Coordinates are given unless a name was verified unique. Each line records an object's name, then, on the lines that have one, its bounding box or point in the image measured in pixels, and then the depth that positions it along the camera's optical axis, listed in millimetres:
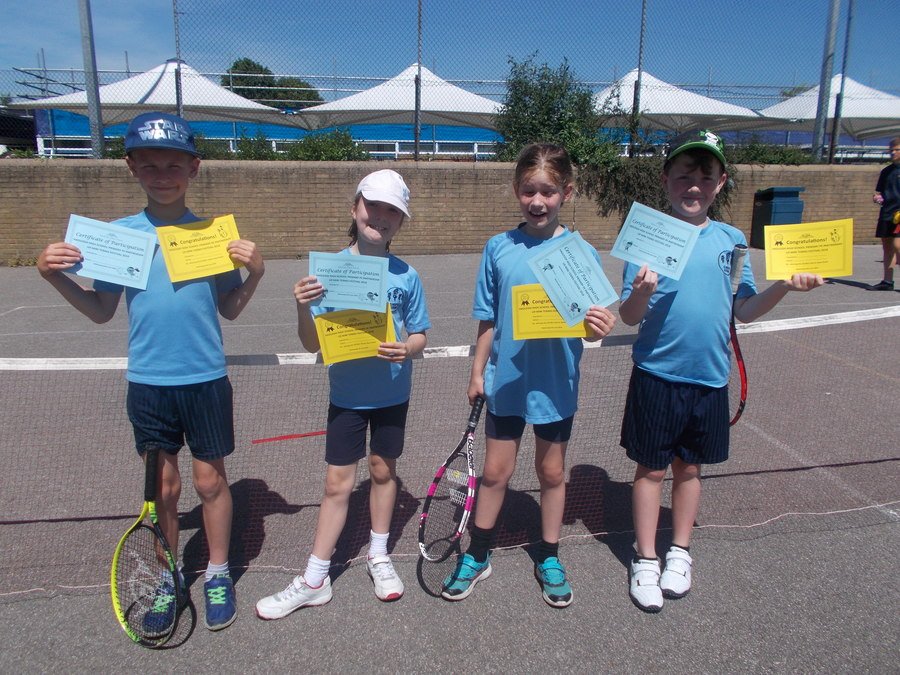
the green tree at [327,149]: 13492
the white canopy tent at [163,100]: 13234
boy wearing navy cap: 2316
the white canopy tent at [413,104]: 14219
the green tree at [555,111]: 14016
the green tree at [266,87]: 14100
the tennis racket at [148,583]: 2347
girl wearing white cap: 2477
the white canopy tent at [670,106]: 14070
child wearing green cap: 2523
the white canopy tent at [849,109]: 18531
